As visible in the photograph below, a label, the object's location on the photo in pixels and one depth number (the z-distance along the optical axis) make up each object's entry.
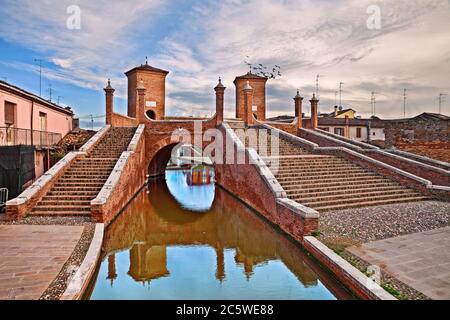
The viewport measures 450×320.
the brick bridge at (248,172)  8.66
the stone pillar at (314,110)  19.70
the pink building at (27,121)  12.31
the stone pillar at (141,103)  17.09
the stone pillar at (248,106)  18.02
